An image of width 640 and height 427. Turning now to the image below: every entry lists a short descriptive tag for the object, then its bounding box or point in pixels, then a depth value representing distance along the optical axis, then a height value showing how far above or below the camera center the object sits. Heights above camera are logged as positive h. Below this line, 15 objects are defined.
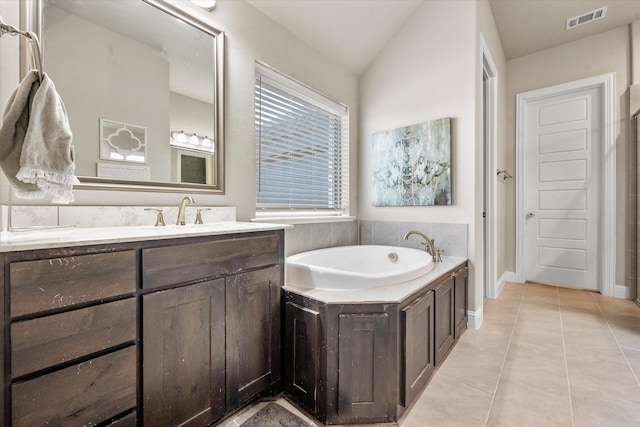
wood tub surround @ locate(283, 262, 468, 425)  1.33 -0.71
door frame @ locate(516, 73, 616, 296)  3.02 +0.36
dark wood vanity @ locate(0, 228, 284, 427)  0.81 -0.43
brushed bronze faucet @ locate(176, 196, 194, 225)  1.50 +0.01
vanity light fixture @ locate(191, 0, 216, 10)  1.72 +1.30
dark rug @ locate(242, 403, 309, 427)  1.35 -1.02
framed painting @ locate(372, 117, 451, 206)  2.43 +0.45
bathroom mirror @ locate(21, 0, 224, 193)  1.31 +0.67
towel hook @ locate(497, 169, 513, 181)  3.38 +0.48
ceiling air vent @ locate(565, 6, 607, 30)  2.74 +1.99
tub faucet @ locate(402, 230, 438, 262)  2.32 -0.28
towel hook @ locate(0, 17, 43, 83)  0.87 +0.55
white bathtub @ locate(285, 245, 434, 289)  1.54 -0.38
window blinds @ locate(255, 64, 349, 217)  2.17 +0.57
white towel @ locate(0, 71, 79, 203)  0.86 +0.23
